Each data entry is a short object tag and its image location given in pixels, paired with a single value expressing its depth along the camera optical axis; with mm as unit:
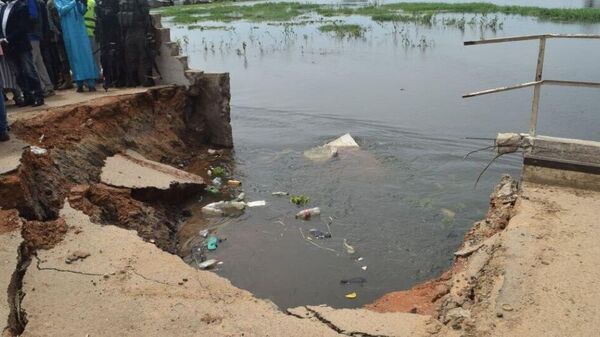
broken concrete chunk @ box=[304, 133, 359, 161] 10872
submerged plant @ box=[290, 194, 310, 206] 8609
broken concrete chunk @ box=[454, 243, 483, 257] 4993
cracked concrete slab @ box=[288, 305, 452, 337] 3953
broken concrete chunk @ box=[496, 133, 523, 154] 5949
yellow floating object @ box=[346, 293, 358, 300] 6078
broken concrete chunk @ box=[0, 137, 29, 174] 5660
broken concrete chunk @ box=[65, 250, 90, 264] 4996
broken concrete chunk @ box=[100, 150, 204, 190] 7449
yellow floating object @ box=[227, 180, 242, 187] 9425
